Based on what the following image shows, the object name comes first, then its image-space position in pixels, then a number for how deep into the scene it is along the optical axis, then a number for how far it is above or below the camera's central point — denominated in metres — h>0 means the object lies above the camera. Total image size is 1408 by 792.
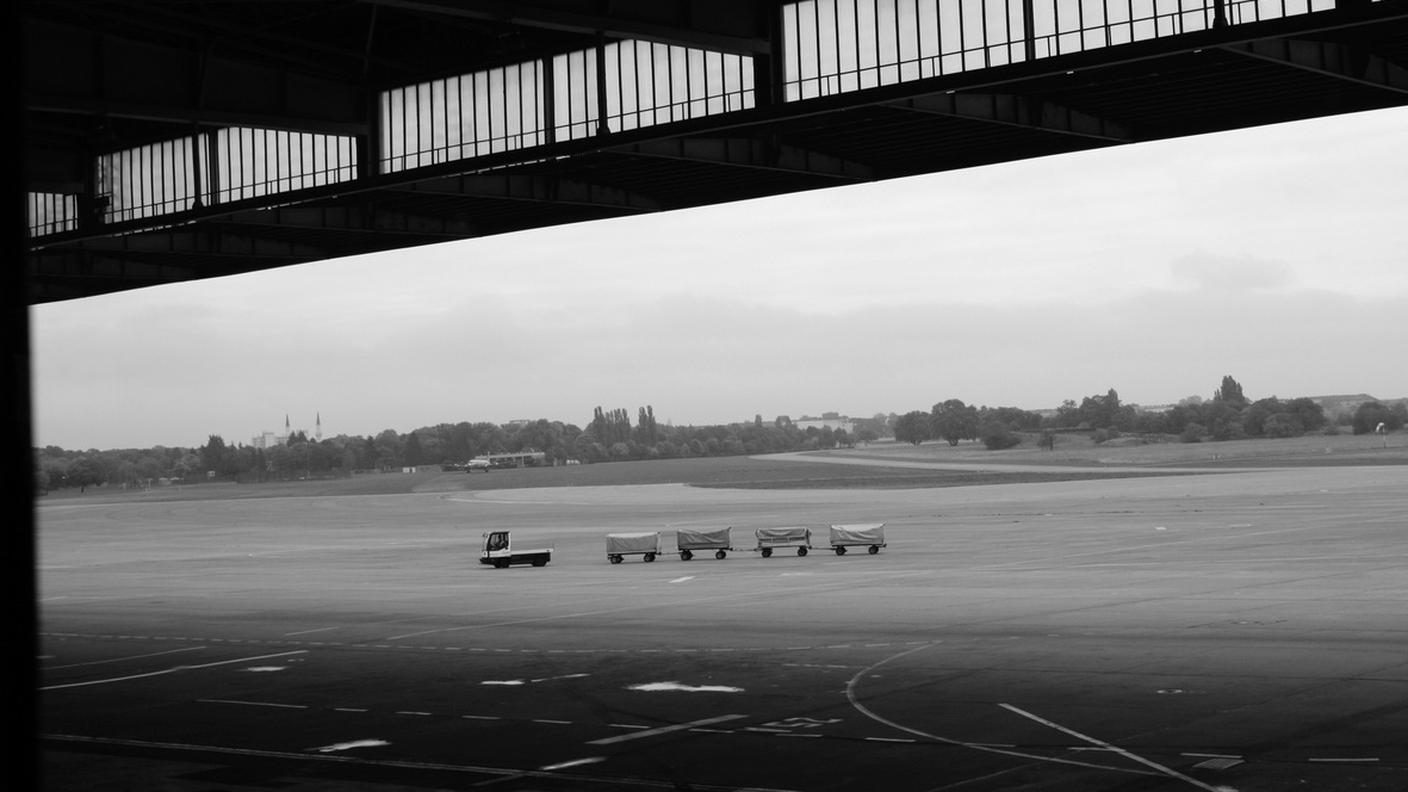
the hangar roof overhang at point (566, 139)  29.20 +8.05
